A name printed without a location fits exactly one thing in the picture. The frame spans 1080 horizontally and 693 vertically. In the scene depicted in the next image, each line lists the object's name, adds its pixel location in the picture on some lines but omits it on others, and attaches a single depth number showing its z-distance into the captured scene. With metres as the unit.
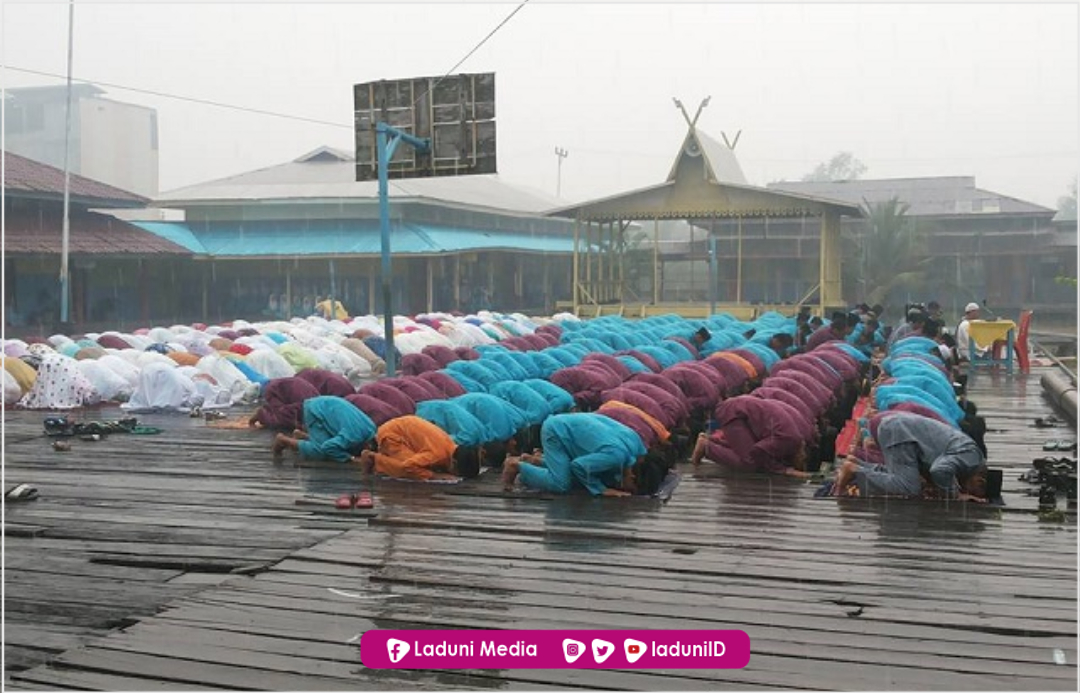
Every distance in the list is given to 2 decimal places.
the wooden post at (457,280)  36.25
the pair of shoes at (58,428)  14.70
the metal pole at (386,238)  16.66
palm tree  34.56
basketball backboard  17.56
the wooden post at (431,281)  34.19
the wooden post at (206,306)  35.62
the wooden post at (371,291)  34.59
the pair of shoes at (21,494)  10.30
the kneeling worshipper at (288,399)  14.55
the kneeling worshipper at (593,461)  10.04
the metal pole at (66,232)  26.81
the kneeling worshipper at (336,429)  12.05
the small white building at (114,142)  57.47
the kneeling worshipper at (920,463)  9.49
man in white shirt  21.37
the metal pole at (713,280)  27.45
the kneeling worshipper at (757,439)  11.13
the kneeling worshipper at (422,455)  11.06
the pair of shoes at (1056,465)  10.55
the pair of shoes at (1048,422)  15.01
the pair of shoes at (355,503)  9.77
